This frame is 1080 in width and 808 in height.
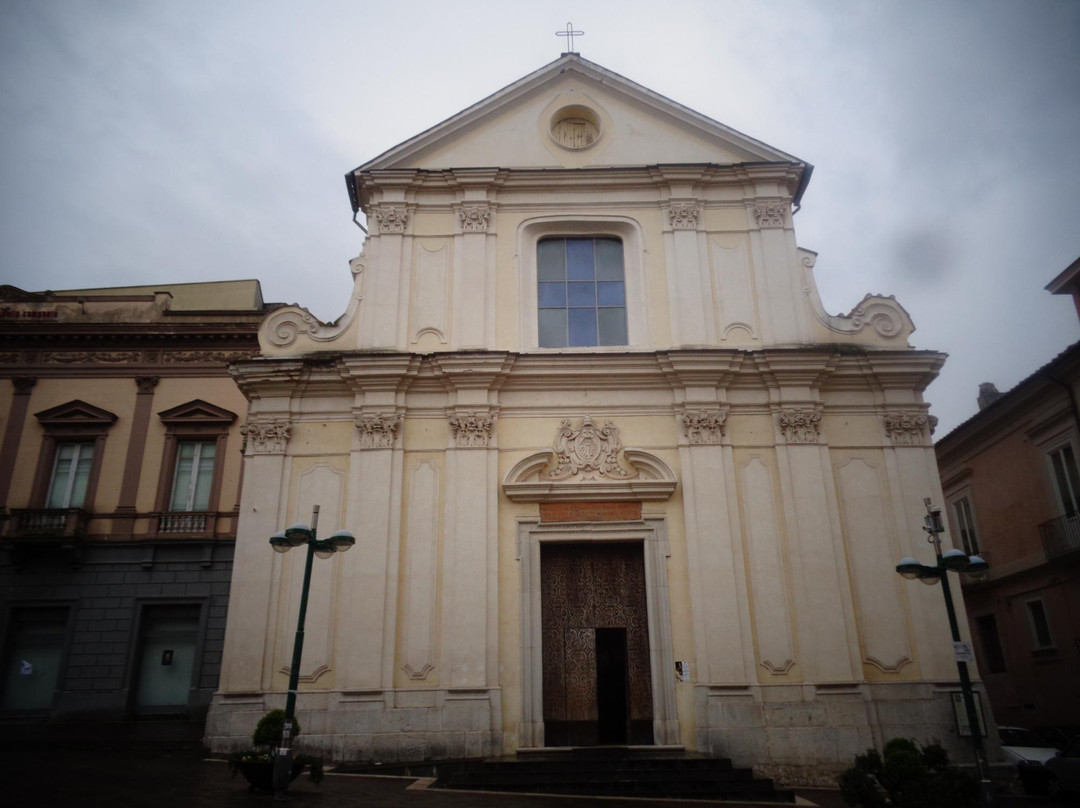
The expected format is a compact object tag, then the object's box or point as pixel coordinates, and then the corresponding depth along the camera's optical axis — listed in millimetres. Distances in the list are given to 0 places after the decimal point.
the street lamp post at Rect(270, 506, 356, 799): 10344
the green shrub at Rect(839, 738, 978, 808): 8961
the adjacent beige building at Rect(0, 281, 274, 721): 19641
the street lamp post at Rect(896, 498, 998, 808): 10086
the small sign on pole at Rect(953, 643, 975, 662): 11281
